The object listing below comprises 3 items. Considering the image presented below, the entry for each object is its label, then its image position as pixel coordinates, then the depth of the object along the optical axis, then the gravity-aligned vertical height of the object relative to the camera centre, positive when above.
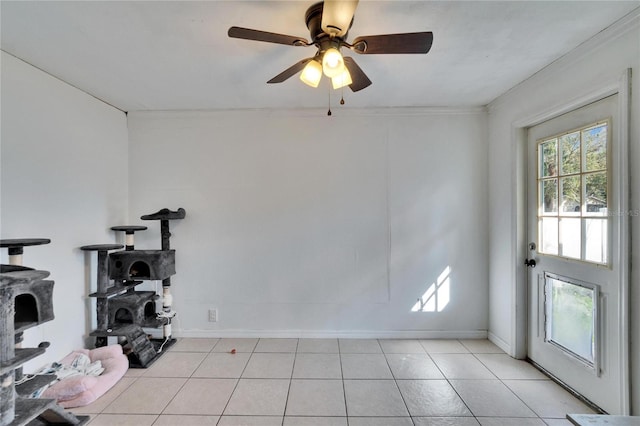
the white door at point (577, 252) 1.77 -0.31
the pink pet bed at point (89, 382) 1.91 -1.23
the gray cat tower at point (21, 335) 1.41 -0.64
